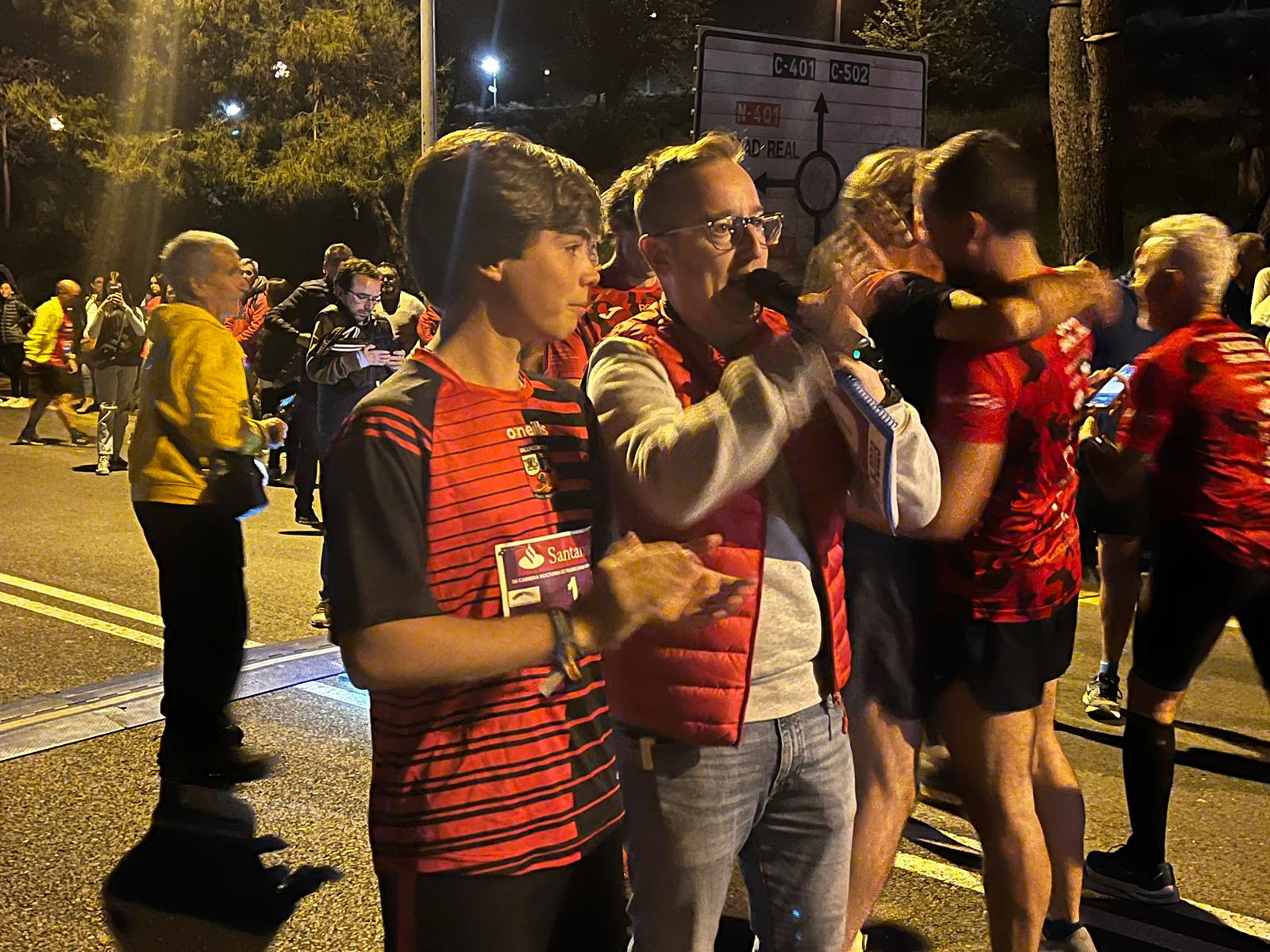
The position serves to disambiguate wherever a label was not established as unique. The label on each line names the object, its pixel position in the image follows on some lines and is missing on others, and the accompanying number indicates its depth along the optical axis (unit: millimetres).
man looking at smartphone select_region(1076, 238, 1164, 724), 5363
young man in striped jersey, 1780
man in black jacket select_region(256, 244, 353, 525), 9688
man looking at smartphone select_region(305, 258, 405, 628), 8094
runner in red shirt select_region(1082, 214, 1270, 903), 3904
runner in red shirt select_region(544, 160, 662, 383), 4125
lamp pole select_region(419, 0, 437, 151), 11897
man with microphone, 2145
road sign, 4559
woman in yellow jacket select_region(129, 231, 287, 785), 4711
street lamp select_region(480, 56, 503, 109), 42344
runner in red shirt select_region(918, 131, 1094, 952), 3049
